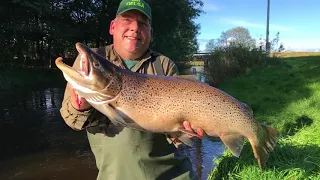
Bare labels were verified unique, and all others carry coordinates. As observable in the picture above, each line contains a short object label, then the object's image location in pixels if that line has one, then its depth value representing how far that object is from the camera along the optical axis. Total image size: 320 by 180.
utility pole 14.37
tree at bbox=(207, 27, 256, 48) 13.02
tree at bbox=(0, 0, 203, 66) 15.44
